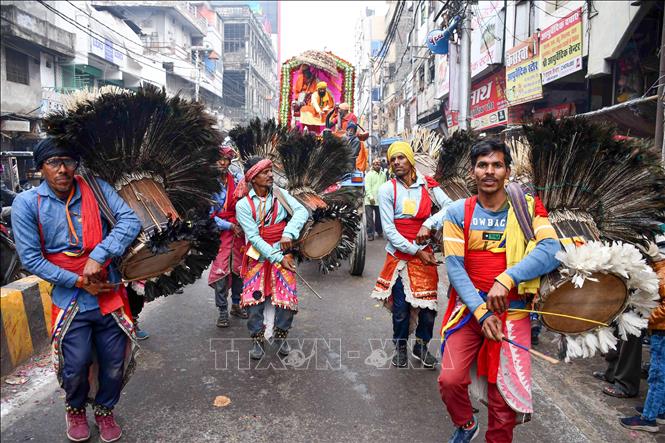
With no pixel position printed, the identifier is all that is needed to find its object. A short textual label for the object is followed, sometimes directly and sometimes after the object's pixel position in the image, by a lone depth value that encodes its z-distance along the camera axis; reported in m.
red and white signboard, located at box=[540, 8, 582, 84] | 8.98
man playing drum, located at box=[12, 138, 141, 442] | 2.66
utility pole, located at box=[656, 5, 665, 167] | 4.91
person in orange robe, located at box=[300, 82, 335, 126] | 9.41
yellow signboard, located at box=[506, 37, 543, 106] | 10.53
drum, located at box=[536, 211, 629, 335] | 2.35
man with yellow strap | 2.40
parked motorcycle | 2.23
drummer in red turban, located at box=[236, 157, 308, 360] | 3.94
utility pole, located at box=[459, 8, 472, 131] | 9.87
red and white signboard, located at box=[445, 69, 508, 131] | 13.63
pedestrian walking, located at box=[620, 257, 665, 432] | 3.00
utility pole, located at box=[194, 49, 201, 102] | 39.51
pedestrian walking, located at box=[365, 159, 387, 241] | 9.92
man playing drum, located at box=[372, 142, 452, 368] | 3.83
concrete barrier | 3.82
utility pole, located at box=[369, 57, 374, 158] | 25.68
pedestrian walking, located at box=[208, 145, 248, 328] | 5.03
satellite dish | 10.67
